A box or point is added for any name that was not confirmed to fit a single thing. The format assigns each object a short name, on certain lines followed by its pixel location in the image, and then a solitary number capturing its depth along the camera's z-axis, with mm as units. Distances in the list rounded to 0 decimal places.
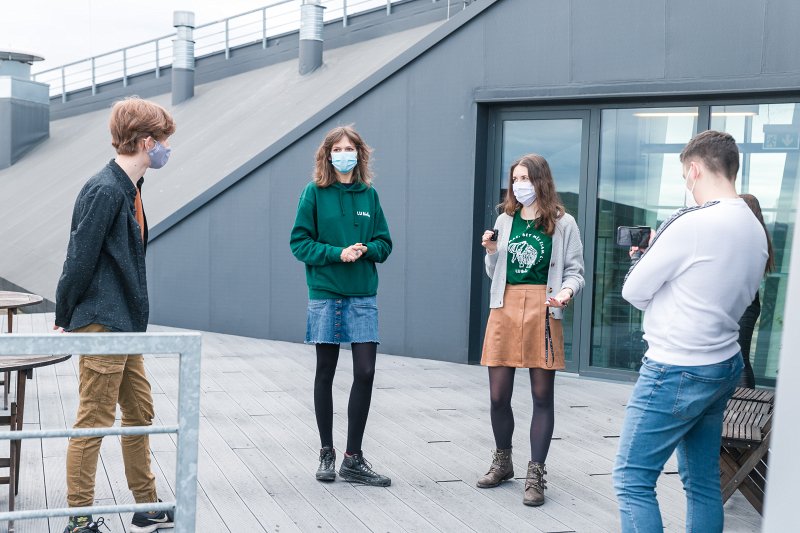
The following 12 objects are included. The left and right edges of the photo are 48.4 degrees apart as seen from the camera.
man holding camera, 2932
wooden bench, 4090
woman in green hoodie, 4562
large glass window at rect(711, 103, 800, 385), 7168
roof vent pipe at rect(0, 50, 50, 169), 19188
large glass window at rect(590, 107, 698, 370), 7660
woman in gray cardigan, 4473
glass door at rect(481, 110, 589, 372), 8000
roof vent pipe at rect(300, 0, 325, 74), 15805
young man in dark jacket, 3508
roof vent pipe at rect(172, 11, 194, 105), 18359
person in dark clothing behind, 5555
